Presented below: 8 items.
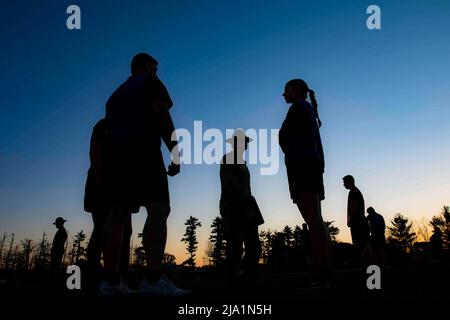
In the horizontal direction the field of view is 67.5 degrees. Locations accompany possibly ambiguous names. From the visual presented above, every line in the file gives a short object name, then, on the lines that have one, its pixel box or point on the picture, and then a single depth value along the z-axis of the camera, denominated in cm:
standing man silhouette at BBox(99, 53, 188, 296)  287
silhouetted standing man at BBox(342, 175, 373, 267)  835
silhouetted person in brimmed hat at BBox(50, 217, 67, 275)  1060
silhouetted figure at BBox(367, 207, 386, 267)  1155
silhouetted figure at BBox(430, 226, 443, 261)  2284
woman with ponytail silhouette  351
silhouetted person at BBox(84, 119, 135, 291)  386
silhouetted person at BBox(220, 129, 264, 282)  598
